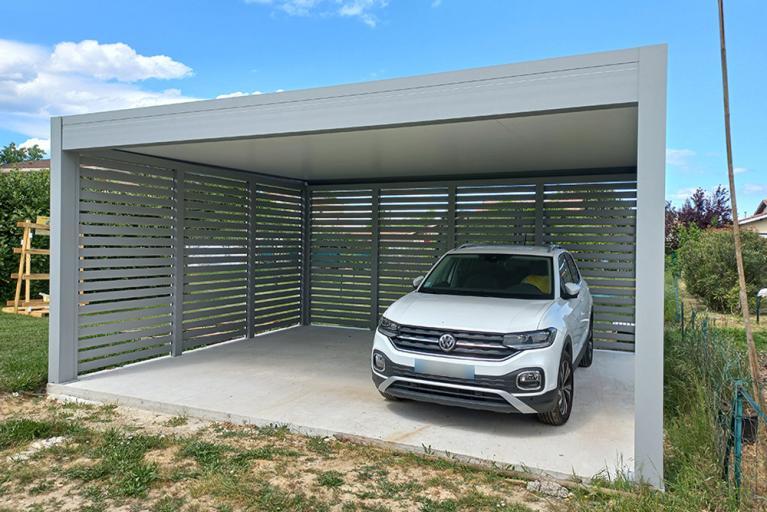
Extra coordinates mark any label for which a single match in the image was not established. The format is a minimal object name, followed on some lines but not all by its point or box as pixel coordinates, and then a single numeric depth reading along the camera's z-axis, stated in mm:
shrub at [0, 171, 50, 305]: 13512
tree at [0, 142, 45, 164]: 48828
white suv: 4590
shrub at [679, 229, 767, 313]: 12461
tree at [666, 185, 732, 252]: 22891
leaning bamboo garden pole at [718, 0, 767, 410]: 3566
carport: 4137
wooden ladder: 11867
